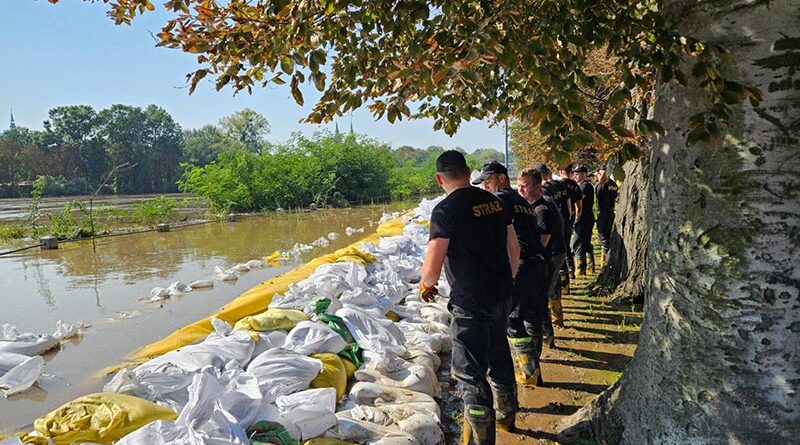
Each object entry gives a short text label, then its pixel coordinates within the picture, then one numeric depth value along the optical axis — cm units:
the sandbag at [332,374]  274
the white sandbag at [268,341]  316
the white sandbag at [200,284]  699
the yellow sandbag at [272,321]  338
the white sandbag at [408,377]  284
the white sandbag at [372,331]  323
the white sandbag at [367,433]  221
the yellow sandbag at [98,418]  198
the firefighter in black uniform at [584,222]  627
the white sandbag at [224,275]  755
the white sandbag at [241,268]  793
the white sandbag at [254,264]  835
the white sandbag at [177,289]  659
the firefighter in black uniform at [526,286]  320
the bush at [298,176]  2192
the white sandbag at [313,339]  307
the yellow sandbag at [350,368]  301
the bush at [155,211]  1551
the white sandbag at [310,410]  222
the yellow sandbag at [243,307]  373
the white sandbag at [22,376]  346
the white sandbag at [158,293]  639
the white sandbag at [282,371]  256
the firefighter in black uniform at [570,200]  552
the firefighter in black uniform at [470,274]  227
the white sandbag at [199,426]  187
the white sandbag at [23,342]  400
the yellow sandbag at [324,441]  218
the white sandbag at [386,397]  261
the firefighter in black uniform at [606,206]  634
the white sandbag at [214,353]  289
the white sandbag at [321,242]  1110
